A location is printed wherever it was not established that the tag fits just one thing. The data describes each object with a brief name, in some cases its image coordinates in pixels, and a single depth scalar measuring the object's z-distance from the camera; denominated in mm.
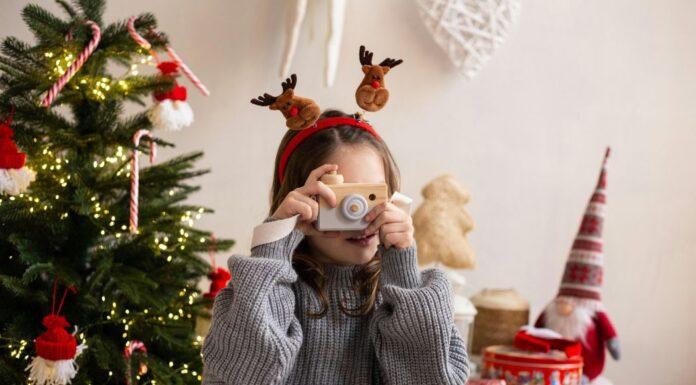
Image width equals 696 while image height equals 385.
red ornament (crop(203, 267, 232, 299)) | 1995
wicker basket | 2238
